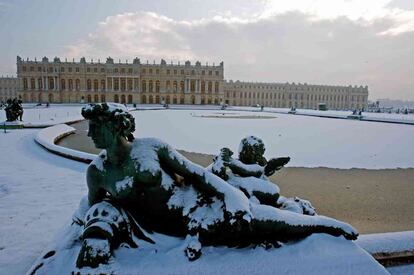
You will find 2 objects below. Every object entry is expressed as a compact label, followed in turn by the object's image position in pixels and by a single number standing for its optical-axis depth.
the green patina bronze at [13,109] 15.65
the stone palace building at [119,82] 75.19
